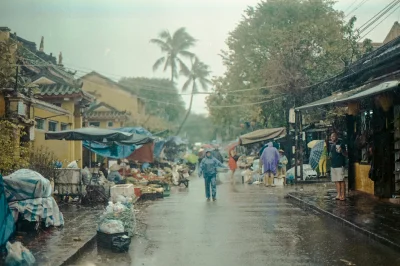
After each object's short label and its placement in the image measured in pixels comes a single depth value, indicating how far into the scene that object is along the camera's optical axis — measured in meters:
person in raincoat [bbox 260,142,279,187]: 23.06
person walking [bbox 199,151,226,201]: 17.19
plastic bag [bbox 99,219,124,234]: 8.83
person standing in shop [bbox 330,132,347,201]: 14.61
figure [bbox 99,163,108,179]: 20.33
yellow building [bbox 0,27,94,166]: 15.22
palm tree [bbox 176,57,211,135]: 55.50
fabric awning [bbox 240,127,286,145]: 26.89
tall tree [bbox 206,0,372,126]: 26.41
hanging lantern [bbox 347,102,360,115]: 17.05
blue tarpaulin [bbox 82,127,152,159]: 21.71
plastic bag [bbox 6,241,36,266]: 6.70
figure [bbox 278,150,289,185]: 24.74
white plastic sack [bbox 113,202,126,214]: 9.46
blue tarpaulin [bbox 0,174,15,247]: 7.09
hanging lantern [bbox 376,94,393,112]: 14.27
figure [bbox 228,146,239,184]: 28.05
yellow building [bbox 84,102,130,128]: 39.91
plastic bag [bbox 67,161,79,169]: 16.20
